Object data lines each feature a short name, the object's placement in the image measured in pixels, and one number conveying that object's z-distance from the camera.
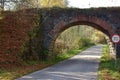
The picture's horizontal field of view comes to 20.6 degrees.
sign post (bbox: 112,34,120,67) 21.94
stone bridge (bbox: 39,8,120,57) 26.55
